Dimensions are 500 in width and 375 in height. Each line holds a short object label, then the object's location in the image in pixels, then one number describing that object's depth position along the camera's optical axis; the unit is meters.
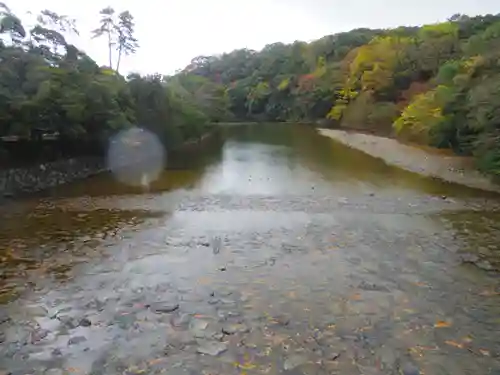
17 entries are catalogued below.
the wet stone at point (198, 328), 6.18
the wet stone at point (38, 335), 6.02
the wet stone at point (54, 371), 5.23
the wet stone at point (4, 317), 6.60
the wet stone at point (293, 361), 5.35
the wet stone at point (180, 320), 6.49
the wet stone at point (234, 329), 6.25
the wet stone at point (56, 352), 5.61
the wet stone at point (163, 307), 6.94
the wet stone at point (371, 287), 7.72
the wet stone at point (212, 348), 5.71
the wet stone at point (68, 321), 6.39
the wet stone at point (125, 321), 6.44
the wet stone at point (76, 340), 5.93
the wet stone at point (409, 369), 5.24
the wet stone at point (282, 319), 6.49
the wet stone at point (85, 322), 6.43
